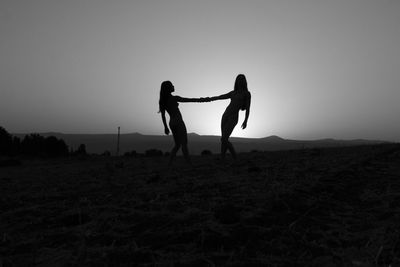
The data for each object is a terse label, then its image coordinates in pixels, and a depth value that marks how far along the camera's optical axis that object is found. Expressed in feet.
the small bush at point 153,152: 93.48
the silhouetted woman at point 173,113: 35.40
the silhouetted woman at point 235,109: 36.76
